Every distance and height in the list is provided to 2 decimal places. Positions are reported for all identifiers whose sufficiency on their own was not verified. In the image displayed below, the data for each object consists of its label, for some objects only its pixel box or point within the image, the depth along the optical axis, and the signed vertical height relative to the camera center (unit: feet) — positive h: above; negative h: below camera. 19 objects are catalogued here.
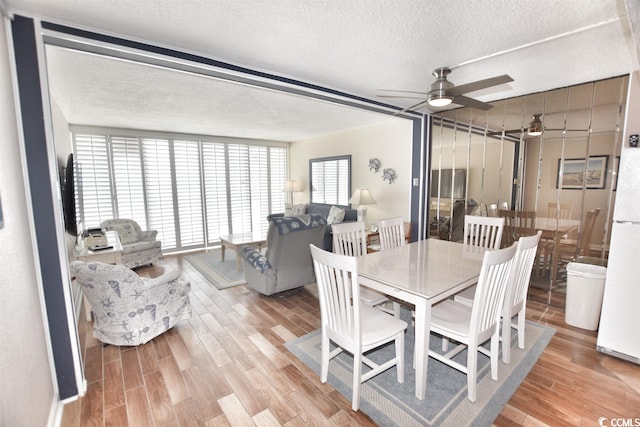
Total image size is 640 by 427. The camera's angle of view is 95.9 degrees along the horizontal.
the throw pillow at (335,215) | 18.22 -2.23
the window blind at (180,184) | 16.52 -0.16
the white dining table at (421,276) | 5.90 -2.26
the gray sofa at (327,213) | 13.96 -2.22
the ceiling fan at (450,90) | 6.79 +2.22
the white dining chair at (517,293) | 6.72 -2.93
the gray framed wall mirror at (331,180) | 19.52 +0.05
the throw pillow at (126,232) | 15.60 -2.70
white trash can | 8.86 -3.67
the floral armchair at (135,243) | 15.25 -3.30
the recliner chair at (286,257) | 10.72 -2.99
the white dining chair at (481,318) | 5.66 -3.18
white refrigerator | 7.19 -2.42
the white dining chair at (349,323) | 5.57 -3.18
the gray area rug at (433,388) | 5.84 -4.76
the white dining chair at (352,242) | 8.79 -2.00
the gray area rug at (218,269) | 13.55 -4.66
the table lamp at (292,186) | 23.15 -0.41
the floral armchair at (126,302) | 7.73 -3.43
